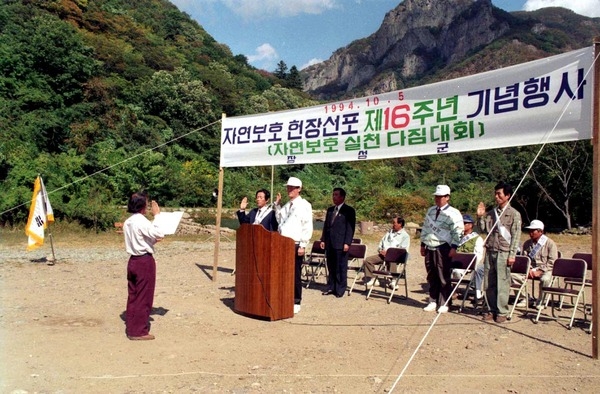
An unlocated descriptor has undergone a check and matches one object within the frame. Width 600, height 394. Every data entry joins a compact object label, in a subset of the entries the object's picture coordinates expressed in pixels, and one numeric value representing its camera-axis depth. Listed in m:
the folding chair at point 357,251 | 9.22
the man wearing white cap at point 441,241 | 6.85
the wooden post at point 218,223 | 9.11
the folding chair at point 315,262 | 9.28
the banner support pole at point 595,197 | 4.91
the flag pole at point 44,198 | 10.48
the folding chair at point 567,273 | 6.28
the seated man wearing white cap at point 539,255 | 7.15
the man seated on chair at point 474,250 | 7.47
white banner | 5.41
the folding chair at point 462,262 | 7.62
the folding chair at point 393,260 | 7.71
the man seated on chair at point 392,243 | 8.56
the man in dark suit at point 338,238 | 8.01
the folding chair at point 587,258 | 7.11
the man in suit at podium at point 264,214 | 7.45
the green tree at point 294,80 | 84.62
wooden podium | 6.34
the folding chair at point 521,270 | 6.79
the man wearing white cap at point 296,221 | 6.86
